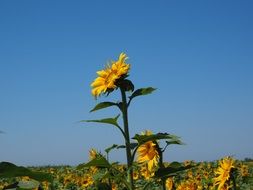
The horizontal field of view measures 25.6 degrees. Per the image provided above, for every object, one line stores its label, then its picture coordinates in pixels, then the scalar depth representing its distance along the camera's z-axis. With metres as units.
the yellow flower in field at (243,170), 17.58
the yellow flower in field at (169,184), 7.07
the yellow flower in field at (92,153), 7.69
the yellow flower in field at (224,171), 5.17
